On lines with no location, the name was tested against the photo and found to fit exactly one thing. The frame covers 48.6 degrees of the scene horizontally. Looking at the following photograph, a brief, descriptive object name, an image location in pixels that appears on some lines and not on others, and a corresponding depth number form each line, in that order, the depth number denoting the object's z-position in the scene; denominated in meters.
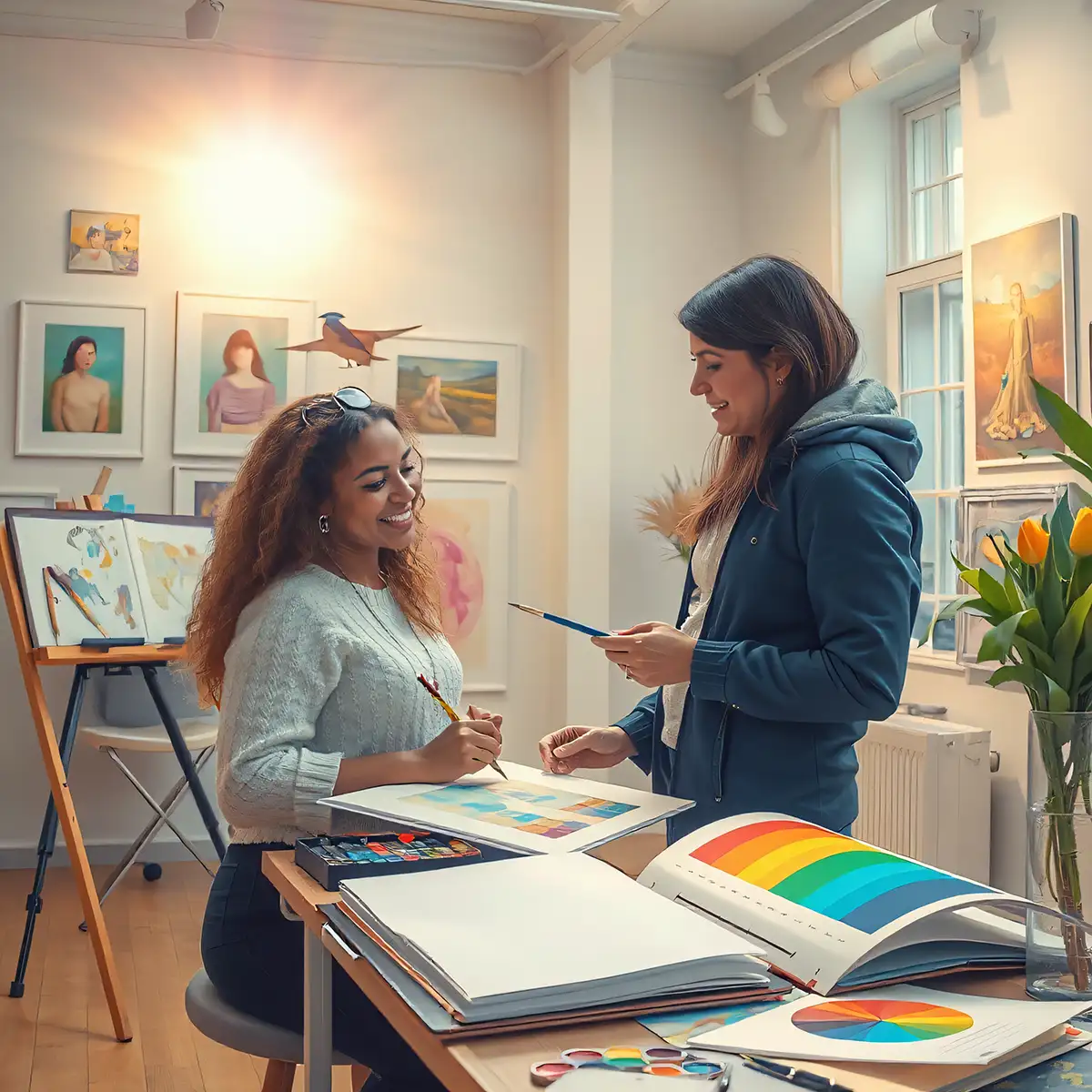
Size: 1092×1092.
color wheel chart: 0.83
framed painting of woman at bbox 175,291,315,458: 4.97
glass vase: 0.95
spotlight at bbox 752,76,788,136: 5.04
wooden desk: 0.76
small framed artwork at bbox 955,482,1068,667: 3.71
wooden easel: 3.16
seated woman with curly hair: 1.60
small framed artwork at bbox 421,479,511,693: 5.27
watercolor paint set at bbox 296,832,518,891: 1.20
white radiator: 3.92
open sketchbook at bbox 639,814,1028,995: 0.93
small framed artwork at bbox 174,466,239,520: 4.96
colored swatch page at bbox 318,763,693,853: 1.31
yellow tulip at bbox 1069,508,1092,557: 1.00
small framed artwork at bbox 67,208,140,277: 4.88
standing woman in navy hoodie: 1.49
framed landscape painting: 5.23
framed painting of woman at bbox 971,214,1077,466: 3.62
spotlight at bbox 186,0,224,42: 4.49
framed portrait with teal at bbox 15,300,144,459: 4.81
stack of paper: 0.86
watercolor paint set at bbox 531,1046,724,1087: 0.76
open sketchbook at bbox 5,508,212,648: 3.66
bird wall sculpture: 5.10
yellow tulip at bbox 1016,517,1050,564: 1.03
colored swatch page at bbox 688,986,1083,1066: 0.79
